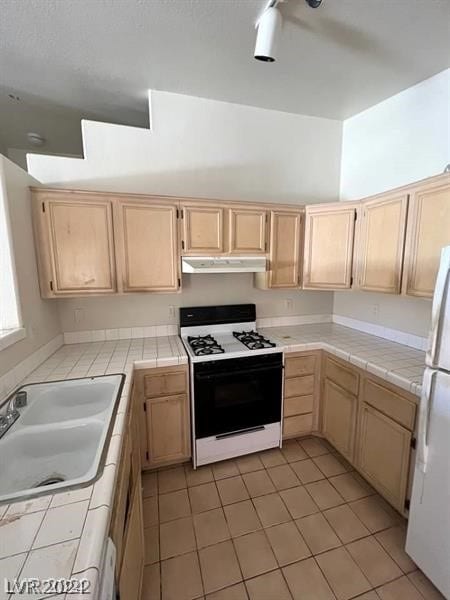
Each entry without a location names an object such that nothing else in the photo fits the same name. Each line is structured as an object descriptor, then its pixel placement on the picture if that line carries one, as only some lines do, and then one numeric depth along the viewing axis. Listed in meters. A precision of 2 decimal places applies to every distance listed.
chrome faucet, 1.17
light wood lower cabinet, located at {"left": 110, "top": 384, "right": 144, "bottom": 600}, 0.91
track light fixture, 1.32
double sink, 1.04
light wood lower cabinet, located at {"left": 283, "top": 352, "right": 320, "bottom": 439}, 2.35
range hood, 2.13
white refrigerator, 1.26
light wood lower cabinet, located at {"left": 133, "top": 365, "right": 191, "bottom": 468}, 1.99
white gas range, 2.07
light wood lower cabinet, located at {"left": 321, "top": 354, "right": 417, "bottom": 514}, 1.67
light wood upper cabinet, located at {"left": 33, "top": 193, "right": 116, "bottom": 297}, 1.92
